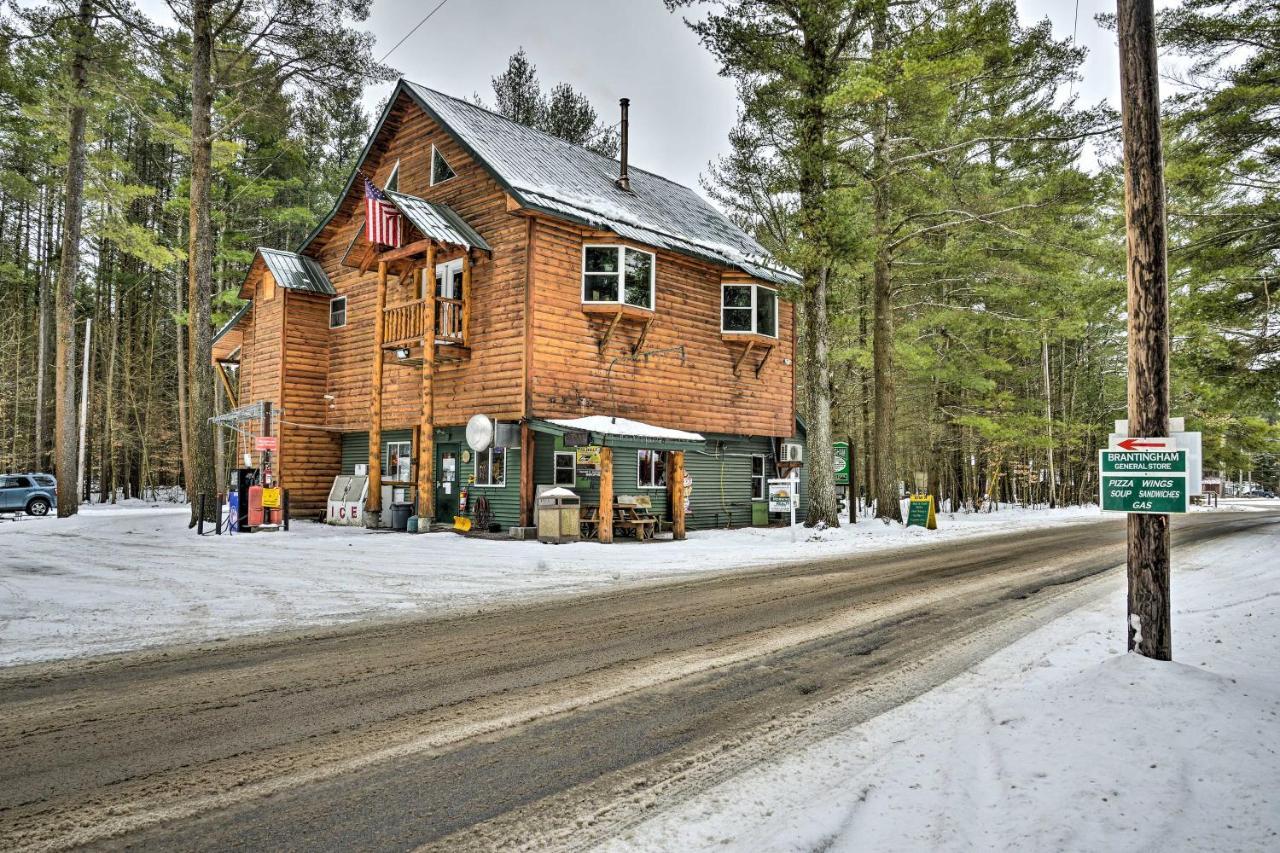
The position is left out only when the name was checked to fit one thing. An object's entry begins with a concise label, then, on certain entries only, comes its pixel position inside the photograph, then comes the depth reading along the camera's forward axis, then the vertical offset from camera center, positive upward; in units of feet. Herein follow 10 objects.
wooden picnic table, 57.26 -5.47
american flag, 59.88 +19.59
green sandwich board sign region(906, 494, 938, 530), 66.49 -5.34
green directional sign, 16.46 -0.56
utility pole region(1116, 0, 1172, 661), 17.10 +3.93
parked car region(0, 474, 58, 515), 84.99 -5.13
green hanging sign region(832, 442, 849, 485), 78.23 -0.72
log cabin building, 57.88 +10.59
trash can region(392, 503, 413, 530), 61.36 -5.45
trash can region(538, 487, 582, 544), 53.47 -4.74
